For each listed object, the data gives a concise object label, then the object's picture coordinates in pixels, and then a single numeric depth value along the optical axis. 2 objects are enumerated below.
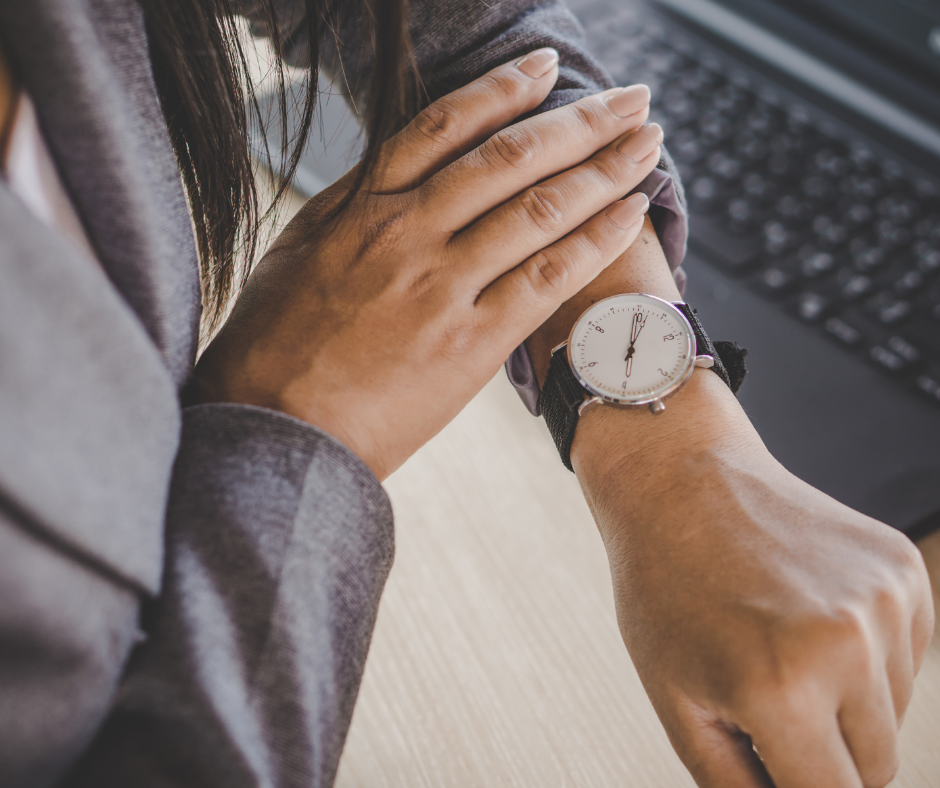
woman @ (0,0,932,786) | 0.30
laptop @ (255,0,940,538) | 0.56
